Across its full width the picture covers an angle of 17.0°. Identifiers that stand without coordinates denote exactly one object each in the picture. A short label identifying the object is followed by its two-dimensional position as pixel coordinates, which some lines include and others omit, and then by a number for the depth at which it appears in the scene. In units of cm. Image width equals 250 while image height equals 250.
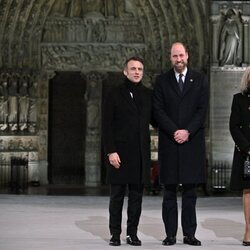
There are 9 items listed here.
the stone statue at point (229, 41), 1936
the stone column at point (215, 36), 1942
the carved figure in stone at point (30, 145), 2099
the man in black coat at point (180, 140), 770
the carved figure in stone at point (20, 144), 2090
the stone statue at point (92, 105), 2128
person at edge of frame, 780
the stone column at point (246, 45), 1948
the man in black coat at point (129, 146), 782
